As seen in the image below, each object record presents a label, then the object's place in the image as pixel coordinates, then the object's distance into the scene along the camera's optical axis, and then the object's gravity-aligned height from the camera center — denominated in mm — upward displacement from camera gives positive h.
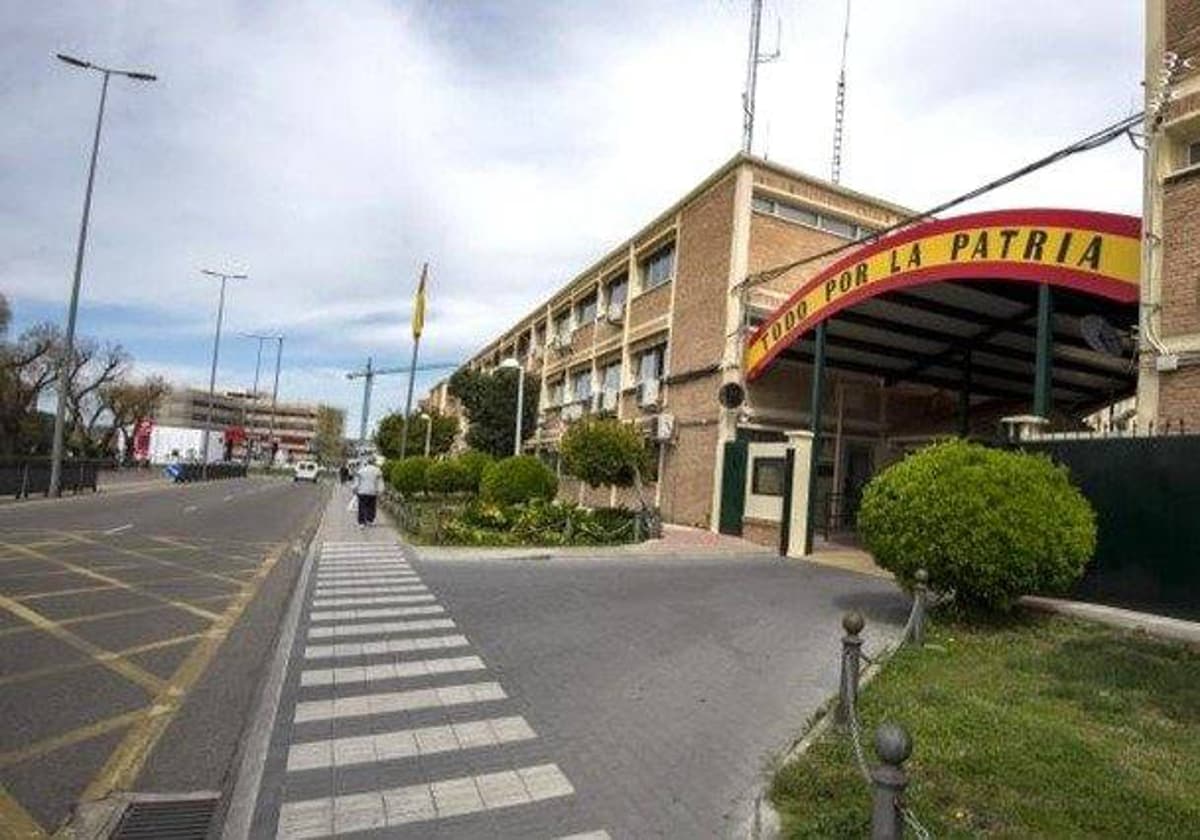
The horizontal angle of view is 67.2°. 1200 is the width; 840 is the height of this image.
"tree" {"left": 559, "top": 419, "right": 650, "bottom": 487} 23422 +731
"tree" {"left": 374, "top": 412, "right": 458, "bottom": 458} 62000 +2147
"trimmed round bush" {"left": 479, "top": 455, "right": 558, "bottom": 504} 25984 -270
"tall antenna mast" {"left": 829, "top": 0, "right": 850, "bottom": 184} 35672 +15440
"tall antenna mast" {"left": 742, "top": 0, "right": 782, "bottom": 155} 26797 +12597
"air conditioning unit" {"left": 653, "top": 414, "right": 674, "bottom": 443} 26734 +1691
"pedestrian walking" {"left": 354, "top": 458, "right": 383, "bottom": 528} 24562 -843
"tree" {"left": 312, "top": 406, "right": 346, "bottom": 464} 141250 +3303
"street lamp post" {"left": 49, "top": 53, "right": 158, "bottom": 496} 29247 +4302
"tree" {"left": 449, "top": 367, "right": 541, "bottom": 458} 43406 +2968
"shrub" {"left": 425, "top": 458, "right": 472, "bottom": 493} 36500 -460
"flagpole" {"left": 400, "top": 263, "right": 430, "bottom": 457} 36156 +5920
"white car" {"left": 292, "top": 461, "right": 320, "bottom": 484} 70938 -1383
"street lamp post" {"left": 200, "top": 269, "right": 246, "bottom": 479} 61031 +727
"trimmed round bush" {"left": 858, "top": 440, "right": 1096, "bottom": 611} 10164 -186
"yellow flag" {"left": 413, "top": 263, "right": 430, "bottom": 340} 36125 +5966
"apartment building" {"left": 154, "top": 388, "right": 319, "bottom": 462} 153875 +6122
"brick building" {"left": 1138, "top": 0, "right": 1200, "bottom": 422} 11562 +3934
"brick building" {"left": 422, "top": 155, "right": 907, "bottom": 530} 24312 +5411
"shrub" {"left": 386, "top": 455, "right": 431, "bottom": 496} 36781 -510
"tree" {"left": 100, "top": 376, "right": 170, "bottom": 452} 79688 +3361
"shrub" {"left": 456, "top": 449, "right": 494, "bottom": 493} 36625 +135
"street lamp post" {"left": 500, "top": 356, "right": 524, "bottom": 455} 32719 +3824
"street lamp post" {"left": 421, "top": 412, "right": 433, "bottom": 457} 53709 +2349
